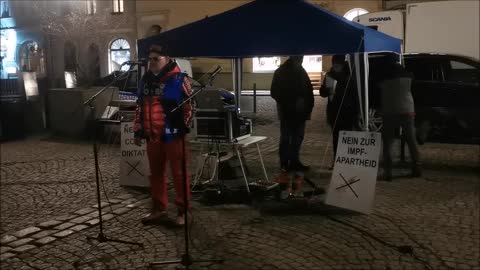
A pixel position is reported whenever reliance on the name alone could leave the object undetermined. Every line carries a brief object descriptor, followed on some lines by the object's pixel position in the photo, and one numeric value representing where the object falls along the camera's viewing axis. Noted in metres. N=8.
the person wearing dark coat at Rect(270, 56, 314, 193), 6.64
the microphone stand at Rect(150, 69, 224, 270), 4.37
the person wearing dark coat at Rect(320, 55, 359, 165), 7.47
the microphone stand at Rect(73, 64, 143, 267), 4.91
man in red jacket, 5.20
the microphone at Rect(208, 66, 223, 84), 4.95
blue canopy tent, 5.40
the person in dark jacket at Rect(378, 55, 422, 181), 7.26
